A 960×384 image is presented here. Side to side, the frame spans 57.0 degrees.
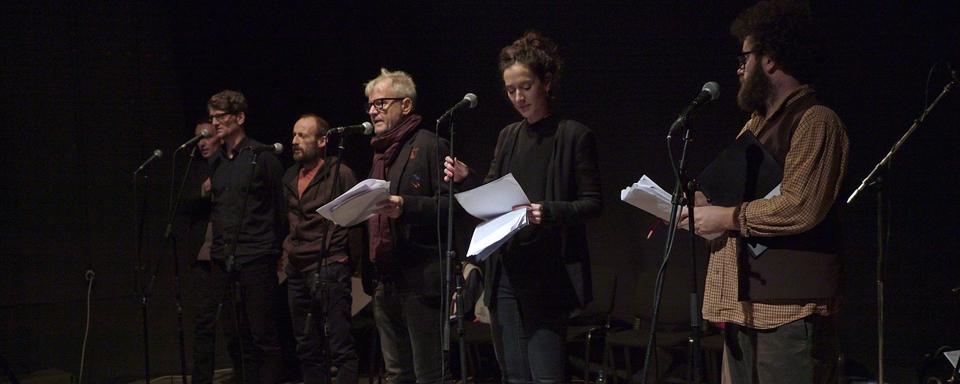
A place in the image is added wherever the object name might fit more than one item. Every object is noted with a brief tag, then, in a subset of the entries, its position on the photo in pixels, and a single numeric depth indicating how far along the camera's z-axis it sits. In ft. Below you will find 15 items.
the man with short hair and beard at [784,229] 7.32
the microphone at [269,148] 14.79
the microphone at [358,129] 11.99
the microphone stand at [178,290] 15.21
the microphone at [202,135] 15.33
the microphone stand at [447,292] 9.54
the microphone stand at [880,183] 10.99
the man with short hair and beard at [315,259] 14.99
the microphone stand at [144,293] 15.39
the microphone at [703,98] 7.63
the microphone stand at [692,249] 7.54
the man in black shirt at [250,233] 15.47
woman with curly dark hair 9.37
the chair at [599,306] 16.48
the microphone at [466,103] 10.00
